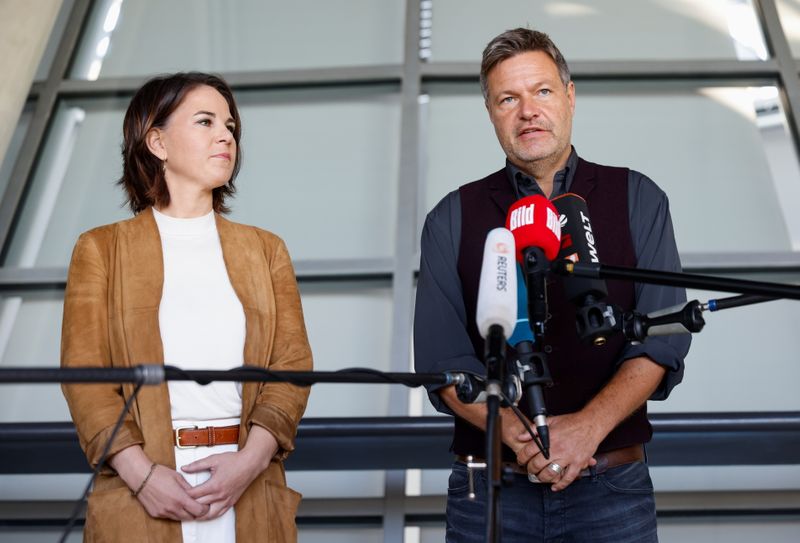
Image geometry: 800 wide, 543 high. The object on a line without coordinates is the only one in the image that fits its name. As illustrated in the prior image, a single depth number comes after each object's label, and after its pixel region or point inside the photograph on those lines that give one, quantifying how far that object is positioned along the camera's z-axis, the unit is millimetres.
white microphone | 1375
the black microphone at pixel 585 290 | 1522
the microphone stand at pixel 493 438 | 1256
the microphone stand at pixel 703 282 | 1385
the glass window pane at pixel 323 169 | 3725
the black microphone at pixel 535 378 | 1517
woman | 1788
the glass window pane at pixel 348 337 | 3330
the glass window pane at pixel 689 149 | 3680
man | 1803
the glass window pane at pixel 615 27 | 4184
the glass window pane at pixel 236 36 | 4258
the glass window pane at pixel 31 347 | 3379
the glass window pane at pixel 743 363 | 3285
